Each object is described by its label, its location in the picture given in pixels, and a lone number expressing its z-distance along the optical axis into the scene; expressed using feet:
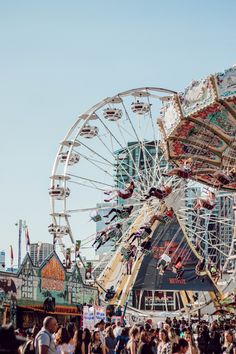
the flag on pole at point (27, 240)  115.28
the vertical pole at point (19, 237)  184.41
